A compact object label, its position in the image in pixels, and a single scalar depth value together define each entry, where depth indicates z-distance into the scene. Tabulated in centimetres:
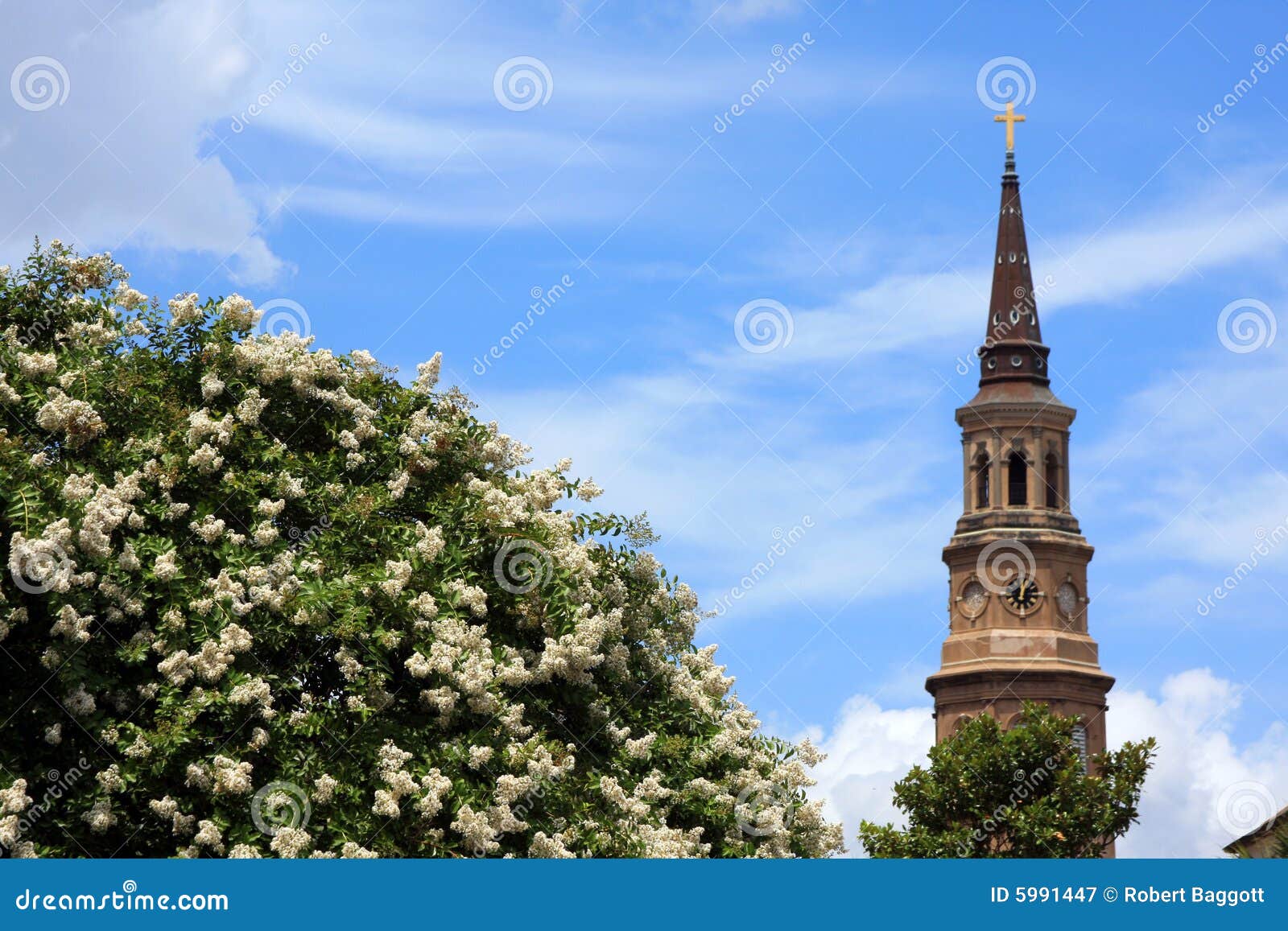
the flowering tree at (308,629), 1692
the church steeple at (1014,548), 9594
